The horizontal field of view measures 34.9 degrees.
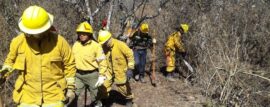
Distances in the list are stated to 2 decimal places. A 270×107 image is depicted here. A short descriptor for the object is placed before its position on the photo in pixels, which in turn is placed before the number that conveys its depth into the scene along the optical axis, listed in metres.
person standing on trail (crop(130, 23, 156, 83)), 10.48
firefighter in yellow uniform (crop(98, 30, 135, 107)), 7.97
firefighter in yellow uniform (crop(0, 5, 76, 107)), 4.47
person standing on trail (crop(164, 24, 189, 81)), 11.14
